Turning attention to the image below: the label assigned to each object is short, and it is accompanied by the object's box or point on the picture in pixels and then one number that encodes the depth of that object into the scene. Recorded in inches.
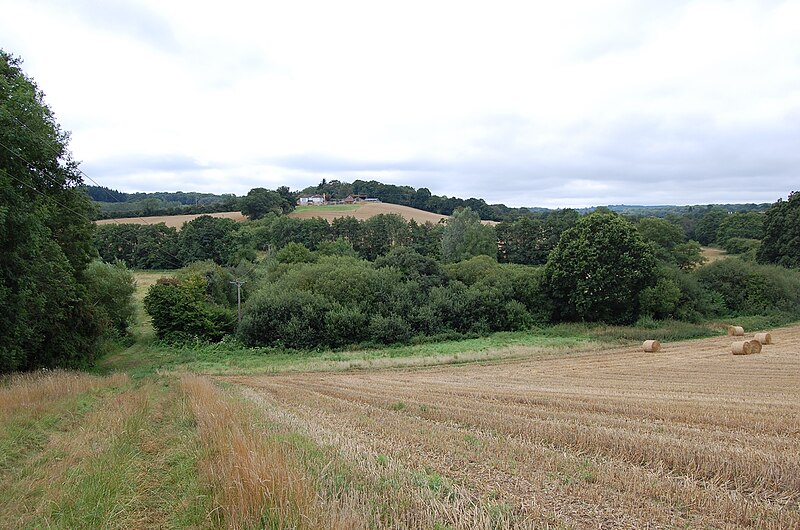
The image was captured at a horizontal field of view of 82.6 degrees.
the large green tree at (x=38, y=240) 729.0
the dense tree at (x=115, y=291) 1424.7
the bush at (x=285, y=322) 1540.4
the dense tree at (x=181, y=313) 1595.7
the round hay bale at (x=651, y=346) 1156.5
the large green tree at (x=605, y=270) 1669.5
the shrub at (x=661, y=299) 1674.5
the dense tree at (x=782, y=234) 2145.7
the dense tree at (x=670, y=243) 2126.5
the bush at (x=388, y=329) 1567.4
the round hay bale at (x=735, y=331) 1325.0
